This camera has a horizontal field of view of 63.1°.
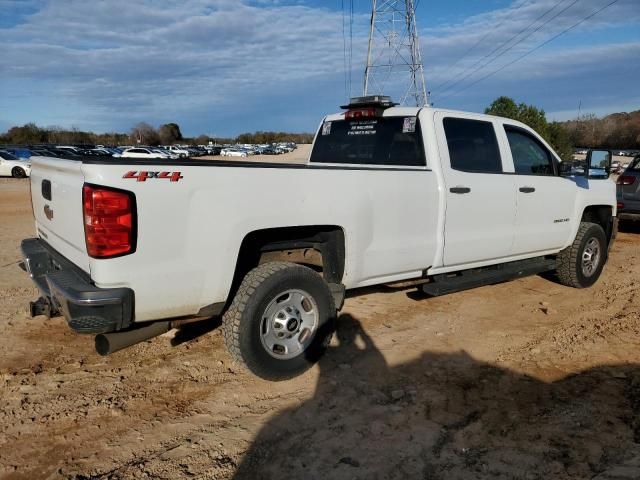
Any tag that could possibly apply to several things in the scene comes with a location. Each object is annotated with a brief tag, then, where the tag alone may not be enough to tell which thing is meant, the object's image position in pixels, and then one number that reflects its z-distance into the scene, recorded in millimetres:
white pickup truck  3059
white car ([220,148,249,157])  76875
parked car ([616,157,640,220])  10398
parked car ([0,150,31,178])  28031
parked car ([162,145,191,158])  59656
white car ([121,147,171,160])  43422
